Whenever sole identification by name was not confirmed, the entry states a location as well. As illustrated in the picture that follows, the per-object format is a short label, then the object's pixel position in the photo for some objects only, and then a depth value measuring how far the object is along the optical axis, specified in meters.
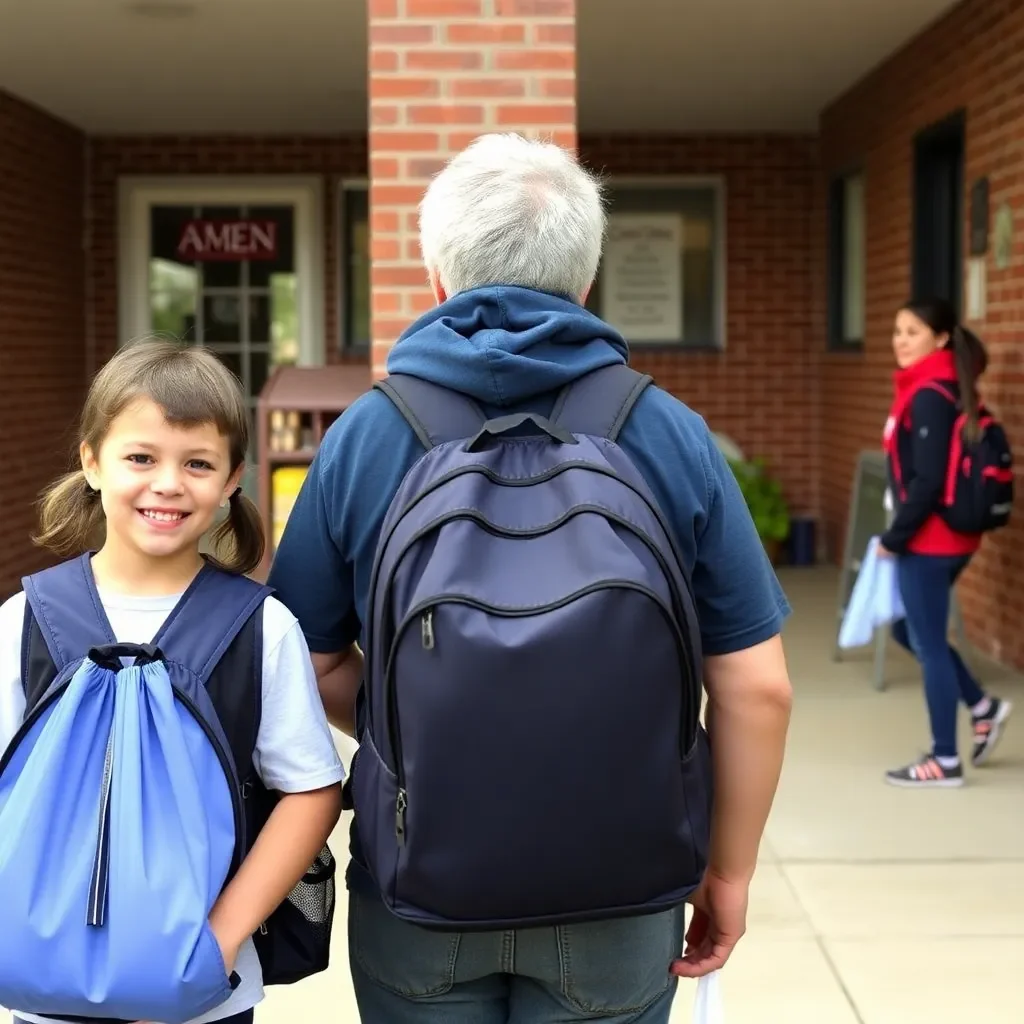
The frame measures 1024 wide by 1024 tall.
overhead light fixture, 7.51
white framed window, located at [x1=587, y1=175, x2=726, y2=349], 11.62
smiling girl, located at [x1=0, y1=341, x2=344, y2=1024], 1.82
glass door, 11.56
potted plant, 10.72
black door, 8.61
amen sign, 11.56
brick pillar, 4.74
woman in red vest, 5.29
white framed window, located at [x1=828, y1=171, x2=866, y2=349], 10.75
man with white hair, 1.59
